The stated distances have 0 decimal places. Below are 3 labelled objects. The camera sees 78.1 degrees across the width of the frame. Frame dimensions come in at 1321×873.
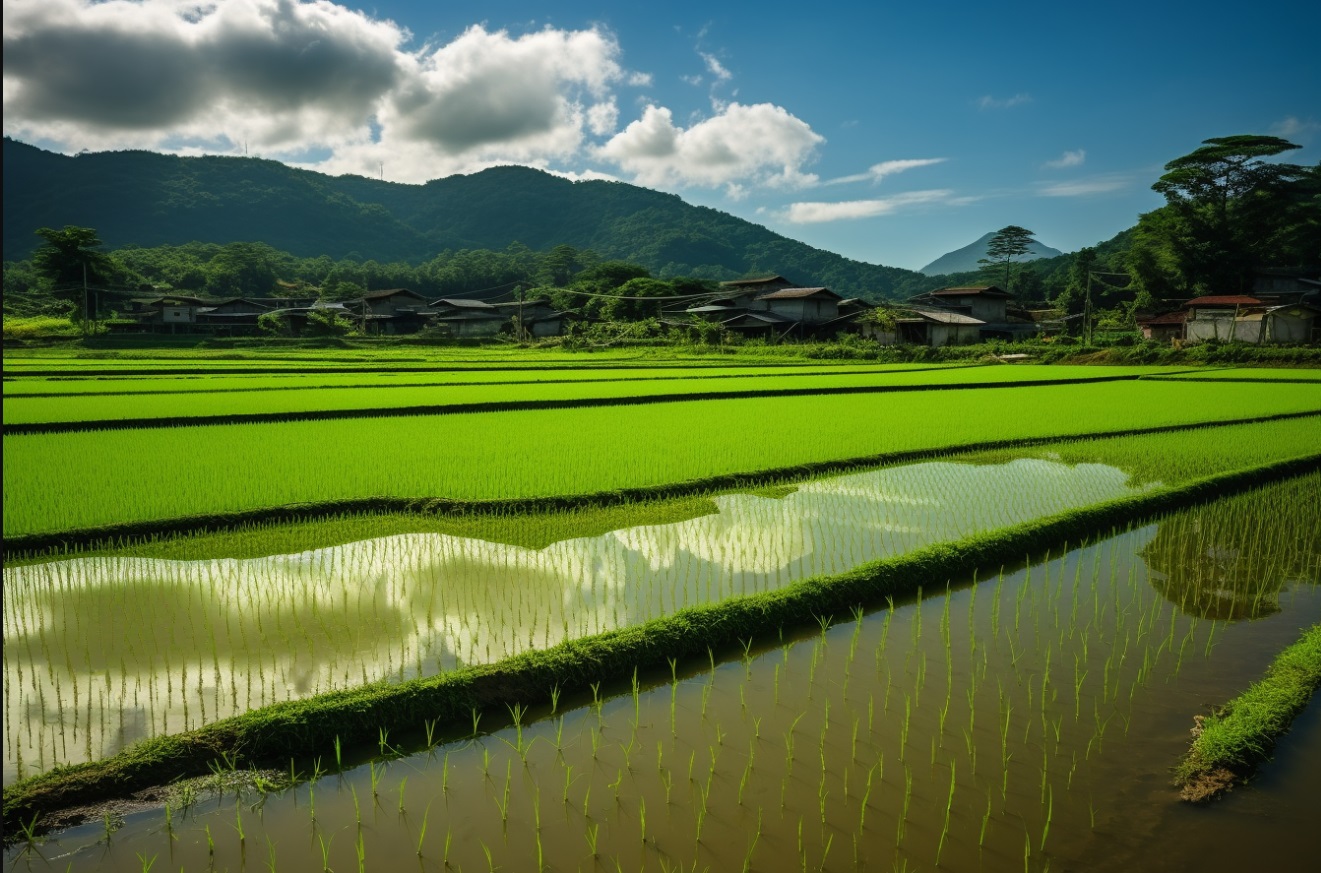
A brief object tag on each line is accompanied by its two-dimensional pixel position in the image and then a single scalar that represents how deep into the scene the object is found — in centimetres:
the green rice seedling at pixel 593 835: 347
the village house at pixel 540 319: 5388
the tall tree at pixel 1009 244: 6719
